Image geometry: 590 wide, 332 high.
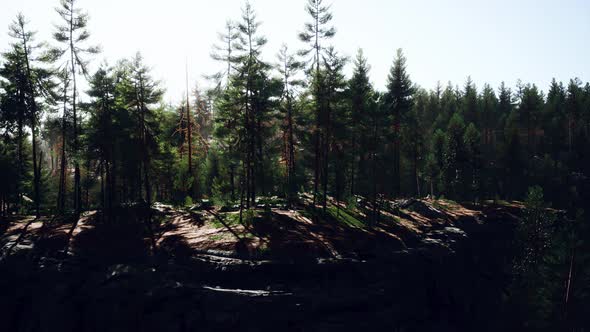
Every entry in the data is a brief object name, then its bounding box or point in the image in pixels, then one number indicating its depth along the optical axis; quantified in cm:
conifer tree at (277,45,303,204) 2920
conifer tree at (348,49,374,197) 3331
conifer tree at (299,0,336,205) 2831
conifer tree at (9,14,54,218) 2855
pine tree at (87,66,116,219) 2686
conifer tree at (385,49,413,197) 4056
